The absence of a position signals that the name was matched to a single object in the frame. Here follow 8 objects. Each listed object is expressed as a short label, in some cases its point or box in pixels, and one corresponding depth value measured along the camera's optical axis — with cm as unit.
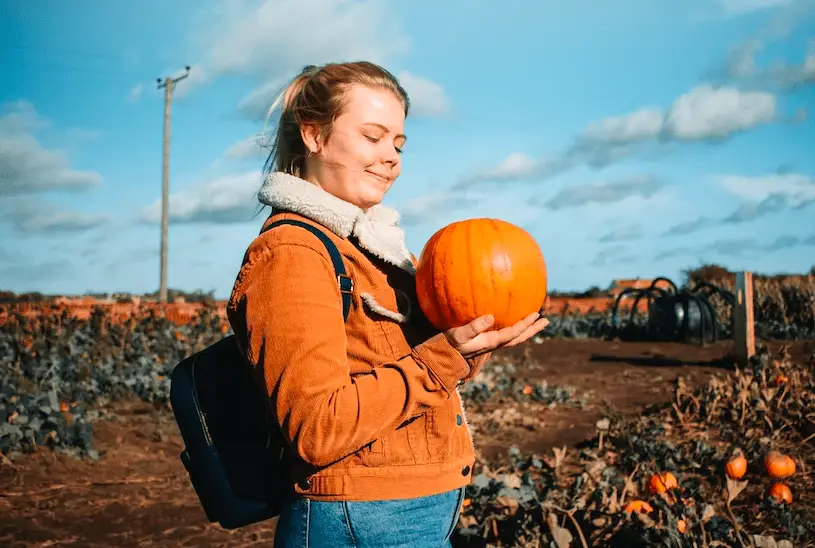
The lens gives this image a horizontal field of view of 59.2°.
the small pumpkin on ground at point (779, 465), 414
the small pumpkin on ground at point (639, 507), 331
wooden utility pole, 2081
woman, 146
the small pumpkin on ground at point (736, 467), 415
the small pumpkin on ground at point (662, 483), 357
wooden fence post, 862
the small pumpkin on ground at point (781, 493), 375
